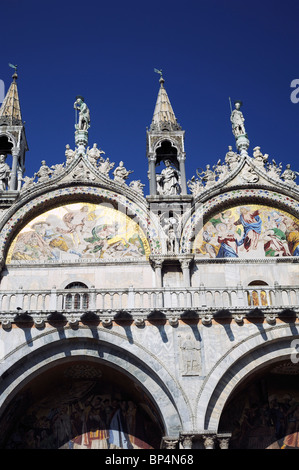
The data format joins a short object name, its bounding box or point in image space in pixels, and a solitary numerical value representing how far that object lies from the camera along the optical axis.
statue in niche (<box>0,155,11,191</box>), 17.30
